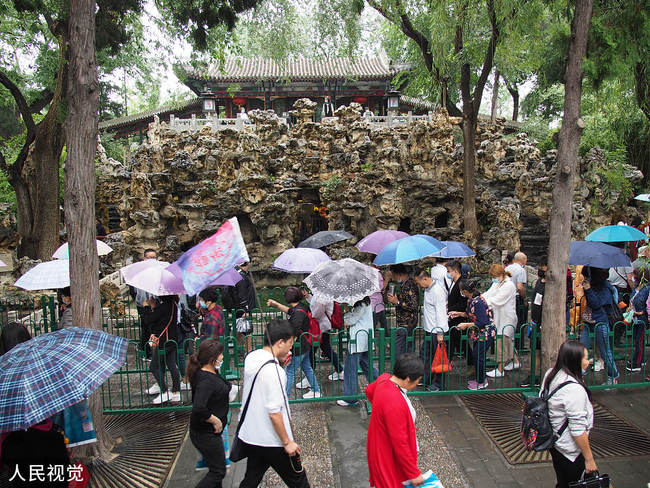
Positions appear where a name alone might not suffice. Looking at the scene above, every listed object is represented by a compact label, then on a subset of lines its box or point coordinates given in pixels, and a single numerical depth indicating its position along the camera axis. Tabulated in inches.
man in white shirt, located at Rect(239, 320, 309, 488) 129.0
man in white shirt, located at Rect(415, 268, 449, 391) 229.1
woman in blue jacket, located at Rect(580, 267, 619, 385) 236.8
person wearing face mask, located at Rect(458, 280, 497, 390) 233.3
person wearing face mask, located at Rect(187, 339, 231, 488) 136.7
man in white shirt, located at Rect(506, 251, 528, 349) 288.4
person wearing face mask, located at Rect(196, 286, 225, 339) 221.8
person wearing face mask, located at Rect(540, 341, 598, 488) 127.6
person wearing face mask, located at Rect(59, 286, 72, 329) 244.8
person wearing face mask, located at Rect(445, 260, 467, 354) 257.4
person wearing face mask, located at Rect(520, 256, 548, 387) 268.2
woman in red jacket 115.2
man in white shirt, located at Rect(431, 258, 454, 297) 257.3
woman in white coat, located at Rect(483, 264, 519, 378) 245.8
